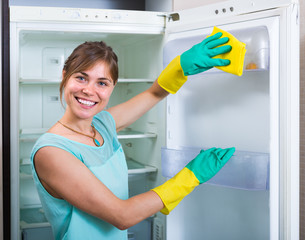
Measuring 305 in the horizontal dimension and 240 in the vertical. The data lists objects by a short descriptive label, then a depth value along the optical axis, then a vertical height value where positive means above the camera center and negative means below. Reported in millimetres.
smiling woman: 1047 -130
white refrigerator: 1244 +51
